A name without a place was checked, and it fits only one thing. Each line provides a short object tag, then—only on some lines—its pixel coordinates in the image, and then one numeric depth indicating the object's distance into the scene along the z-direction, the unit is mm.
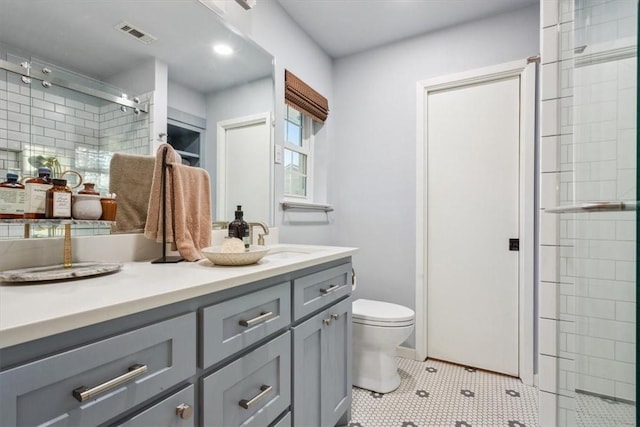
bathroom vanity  534
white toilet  1847
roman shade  2121
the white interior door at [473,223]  2096
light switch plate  2020
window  2354
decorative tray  762
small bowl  1067
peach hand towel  1192
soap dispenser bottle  1369
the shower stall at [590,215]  865
